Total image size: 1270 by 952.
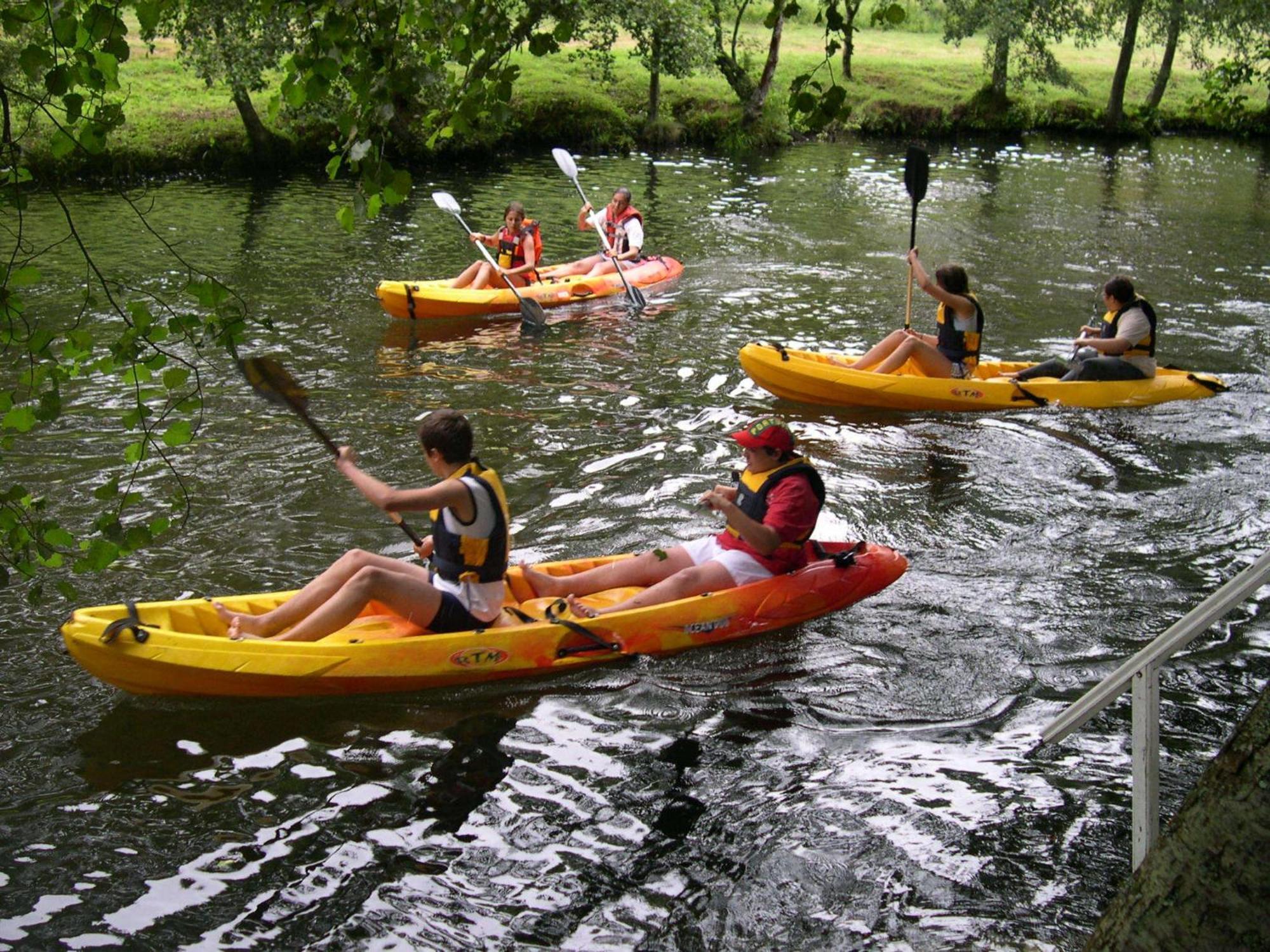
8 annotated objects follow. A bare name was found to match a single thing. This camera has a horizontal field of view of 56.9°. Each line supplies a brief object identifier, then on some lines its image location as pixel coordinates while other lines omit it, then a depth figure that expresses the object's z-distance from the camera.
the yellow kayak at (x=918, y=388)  10.17
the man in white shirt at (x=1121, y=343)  10.25
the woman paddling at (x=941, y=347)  10.20
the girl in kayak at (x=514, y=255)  13.34
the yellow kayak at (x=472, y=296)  12.61
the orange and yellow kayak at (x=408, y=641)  5.47
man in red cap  6.40
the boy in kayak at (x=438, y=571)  5.71
